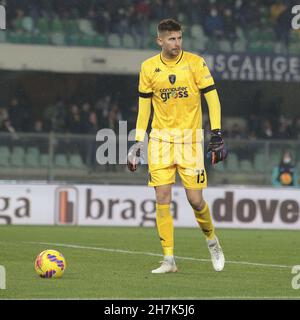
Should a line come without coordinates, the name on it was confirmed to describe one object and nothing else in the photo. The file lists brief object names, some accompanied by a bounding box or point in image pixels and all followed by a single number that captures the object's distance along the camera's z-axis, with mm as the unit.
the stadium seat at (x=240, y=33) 29922
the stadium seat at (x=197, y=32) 29688
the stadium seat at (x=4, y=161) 21750
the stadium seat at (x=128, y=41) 28922
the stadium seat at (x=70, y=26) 29109
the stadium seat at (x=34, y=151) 21922
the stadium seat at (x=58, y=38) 28731
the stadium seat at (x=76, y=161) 21916
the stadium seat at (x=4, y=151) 21766
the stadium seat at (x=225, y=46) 29016
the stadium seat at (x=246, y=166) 22859
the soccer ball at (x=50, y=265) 10094
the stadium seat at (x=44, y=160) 21922
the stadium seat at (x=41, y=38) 28536
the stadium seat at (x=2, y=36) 27855
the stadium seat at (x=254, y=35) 29936
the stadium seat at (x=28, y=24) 28594
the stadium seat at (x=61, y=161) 21719
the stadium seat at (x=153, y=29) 29344
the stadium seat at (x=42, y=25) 28734
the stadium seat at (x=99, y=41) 28969
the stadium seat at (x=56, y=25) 28875
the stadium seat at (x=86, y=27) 29156
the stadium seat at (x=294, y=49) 29248
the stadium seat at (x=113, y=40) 29016
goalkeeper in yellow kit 10766
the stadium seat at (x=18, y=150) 21906
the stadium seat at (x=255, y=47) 29297
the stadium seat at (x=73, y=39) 28875
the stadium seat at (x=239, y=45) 29214
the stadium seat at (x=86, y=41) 28906
